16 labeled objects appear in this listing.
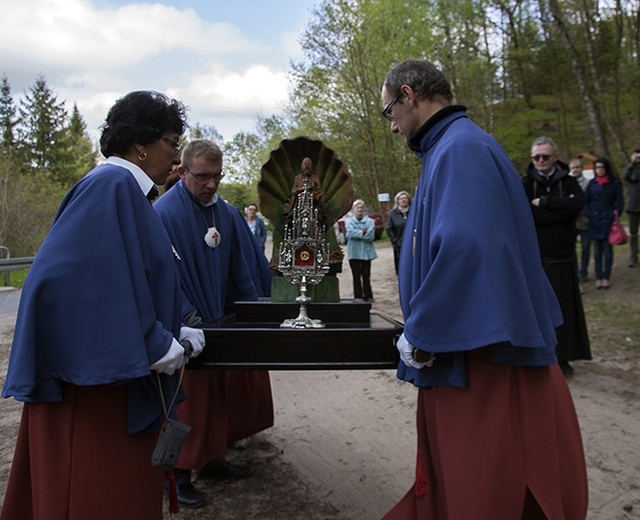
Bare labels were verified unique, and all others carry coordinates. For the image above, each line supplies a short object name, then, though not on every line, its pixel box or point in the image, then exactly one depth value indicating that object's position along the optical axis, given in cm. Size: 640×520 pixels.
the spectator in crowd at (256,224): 1105
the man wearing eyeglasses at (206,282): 320
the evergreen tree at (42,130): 3884
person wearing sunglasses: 503
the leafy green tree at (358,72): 2075
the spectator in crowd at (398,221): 977
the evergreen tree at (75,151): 3921
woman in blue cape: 182
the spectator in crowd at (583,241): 831
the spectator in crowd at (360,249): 953
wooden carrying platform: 239
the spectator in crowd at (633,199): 901
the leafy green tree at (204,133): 4128
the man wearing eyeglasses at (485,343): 184
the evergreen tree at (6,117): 3797
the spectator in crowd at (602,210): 853
